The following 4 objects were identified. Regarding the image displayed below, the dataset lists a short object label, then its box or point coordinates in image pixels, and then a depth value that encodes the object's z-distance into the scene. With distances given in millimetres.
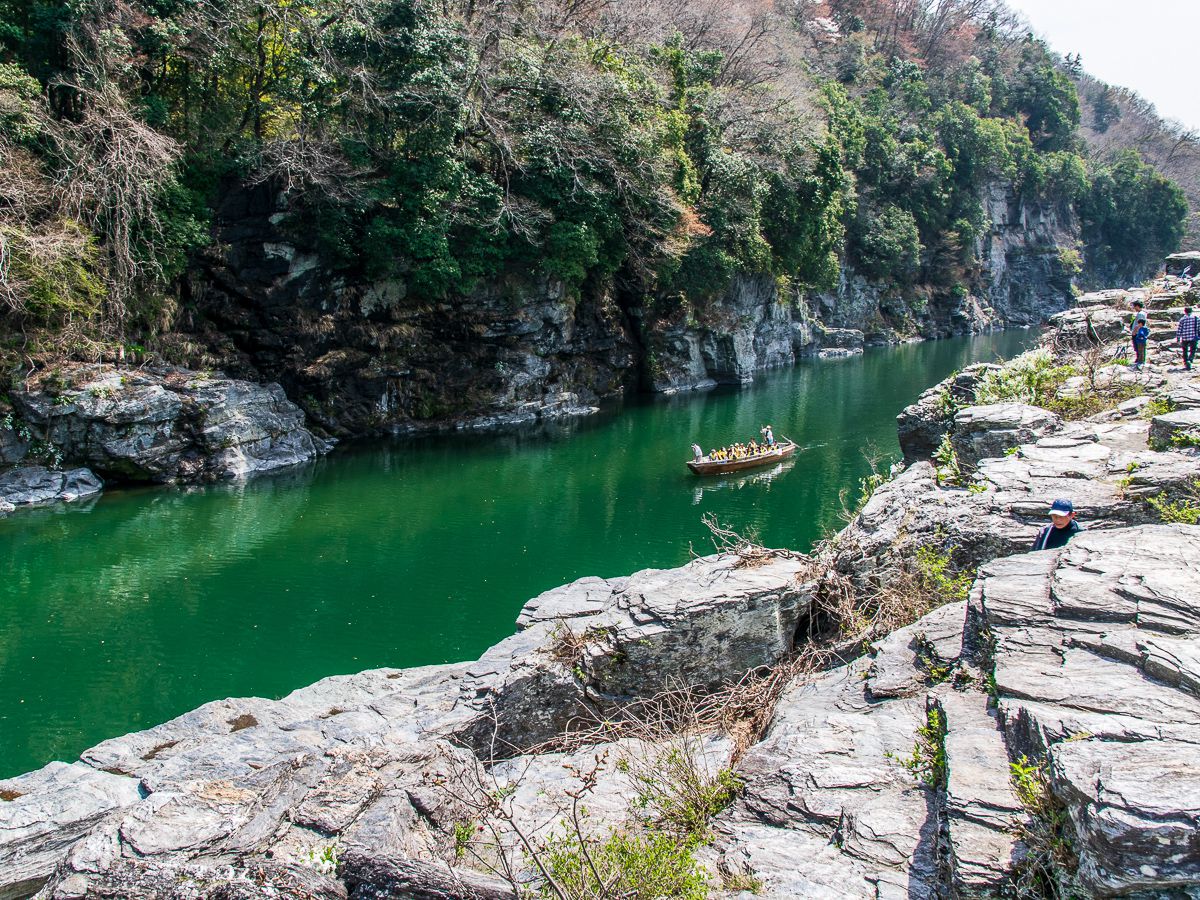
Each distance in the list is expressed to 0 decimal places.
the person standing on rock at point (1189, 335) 15523
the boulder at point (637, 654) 9195
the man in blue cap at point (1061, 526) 8133
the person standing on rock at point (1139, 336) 15883
